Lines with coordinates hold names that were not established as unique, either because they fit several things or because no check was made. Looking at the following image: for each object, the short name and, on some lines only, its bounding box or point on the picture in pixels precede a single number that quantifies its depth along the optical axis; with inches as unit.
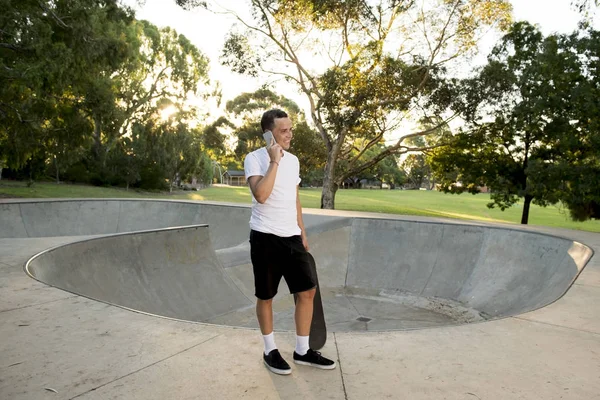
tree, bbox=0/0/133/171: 600.7
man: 116.7
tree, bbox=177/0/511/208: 885.8
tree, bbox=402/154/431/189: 3882.9
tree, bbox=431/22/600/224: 730.2
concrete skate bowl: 268.7
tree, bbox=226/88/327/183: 1736.0
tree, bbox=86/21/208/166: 1454.2
